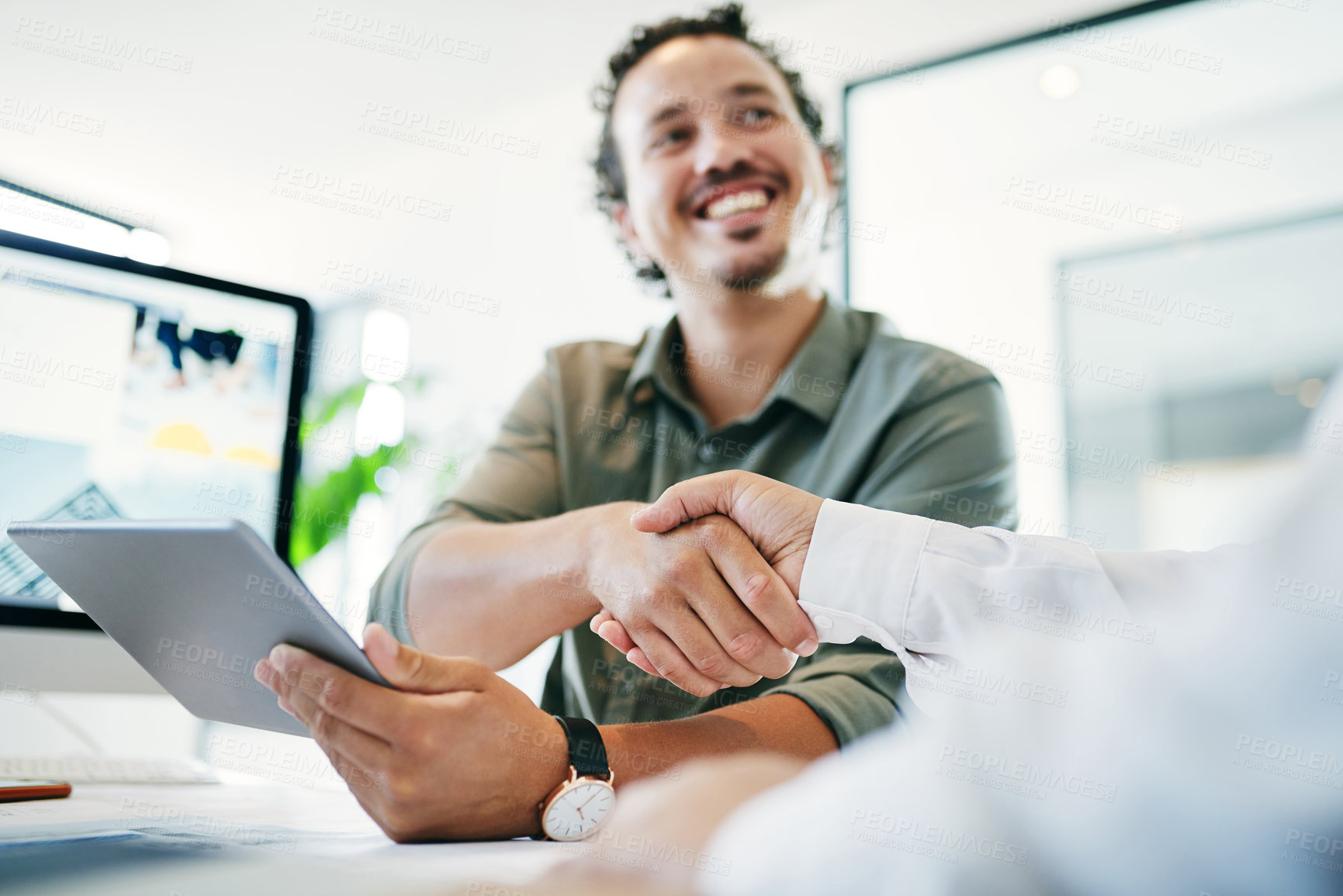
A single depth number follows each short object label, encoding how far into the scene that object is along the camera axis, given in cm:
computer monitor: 116
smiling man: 64
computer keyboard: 96
